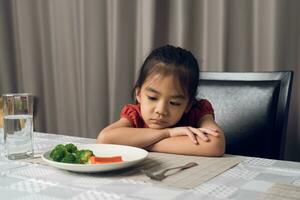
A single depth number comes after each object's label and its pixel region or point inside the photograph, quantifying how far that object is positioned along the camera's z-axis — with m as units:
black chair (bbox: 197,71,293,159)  1.39
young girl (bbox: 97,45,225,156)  1.07
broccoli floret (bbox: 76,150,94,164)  0.91
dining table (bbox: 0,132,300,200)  0.73
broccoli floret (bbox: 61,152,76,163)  0.90
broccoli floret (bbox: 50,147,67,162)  0.92
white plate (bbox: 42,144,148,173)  0.84
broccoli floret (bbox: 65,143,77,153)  0.95
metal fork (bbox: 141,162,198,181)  0.82
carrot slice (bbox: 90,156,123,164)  0.89
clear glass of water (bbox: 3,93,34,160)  1.05
